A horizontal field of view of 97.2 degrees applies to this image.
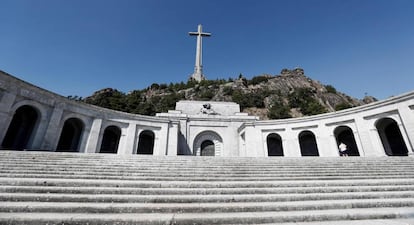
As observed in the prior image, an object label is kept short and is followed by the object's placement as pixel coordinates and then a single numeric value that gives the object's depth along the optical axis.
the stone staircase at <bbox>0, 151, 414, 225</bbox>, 3.39
